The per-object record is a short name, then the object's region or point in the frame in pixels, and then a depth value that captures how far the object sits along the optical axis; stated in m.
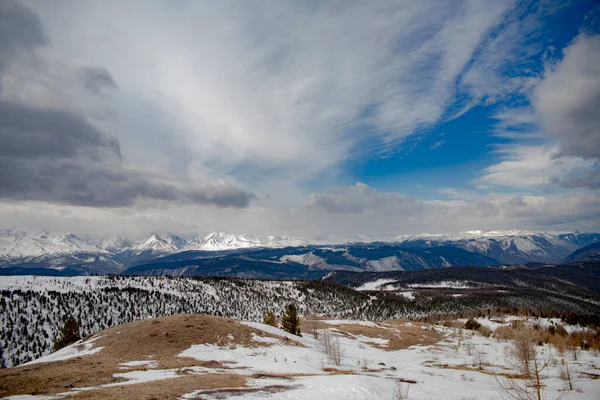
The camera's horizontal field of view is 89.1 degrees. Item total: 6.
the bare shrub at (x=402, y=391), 24.66
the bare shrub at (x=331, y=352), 51.25
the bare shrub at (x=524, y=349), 24.36
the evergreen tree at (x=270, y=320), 78.12
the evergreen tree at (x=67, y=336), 83.50
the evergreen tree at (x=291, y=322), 73.38
